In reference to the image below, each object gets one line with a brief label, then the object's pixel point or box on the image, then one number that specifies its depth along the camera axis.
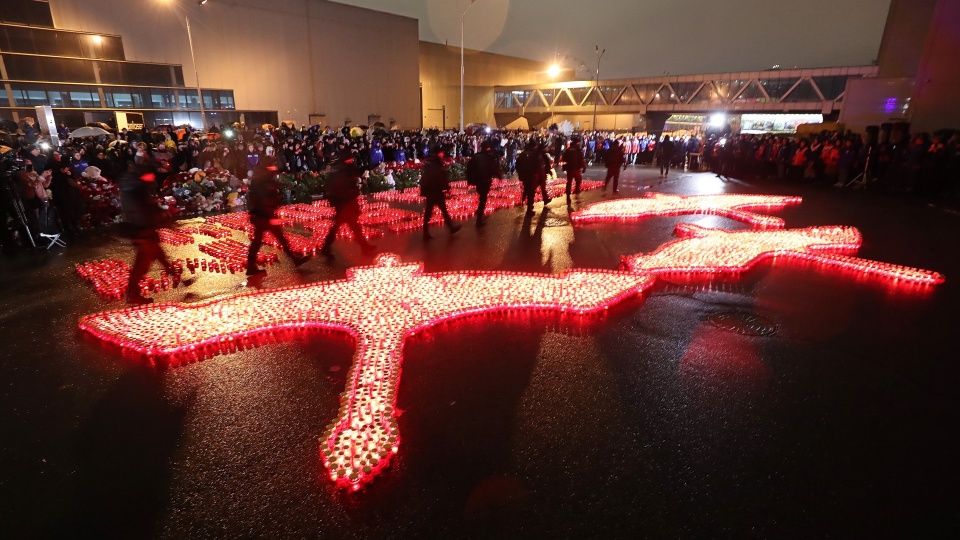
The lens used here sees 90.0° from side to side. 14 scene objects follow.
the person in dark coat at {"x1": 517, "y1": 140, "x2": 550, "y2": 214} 12.66
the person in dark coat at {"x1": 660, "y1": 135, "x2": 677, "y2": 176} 25.34
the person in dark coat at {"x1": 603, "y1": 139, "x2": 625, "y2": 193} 17.86
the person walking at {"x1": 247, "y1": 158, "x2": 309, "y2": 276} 7.87
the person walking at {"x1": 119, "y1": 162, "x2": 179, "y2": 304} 6.76
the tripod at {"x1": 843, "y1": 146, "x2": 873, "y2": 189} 19.74
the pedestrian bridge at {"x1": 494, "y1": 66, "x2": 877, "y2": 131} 47.34
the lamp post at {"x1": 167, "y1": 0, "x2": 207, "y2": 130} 38.95
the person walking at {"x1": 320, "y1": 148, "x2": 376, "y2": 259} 8.88
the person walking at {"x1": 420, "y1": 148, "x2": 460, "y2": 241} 10.48
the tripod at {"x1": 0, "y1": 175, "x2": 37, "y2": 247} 9.79
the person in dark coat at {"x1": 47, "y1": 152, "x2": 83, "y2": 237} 10.70
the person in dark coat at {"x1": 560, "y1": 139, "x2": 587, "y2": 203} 14.83
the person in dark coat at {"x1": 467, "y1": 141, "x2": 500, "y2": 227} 11.45
